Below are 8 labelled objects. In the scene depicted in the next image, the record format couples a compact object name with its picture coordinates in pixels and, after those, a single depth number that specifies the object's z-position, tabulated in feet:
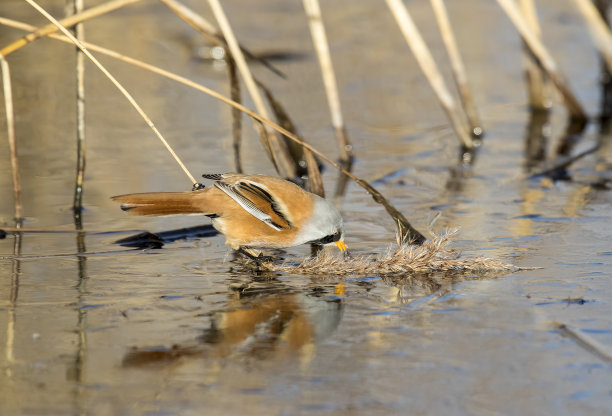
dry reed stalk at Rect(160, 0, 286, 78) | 38.83
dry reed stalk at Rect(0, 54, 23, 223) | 35.06
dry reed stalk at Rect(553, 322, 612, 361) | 23.70
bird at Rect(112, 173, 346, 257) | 31.14
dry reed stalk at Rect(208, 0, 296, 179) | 37.58
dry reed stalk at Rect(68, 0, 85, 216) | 38.40
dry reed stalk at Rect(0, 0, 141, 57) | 34.94
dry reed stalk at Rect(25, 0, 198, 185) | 32.60
